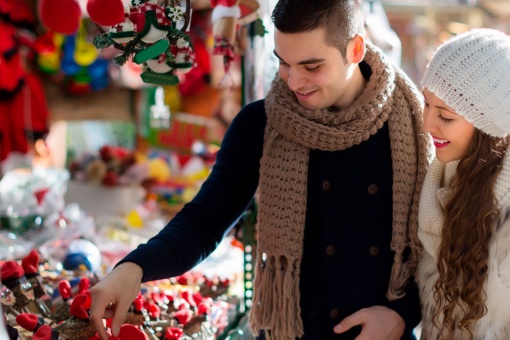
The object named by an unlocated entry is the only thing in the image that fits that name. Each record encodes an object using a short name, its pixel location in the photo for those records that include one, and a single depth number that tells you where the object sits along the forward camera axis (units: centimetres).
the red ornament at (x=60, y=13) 204
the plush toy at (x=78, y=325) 147
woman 141
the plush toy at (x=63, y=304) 175
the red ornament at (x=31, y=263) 181
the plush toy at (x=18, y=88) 374
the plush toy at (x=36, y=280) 178
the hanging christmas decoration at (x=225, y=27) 190
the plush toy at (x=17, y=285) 173
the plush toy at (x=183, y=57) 168
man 152
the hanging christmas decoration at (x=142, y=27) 148
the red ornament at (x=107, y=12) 148
